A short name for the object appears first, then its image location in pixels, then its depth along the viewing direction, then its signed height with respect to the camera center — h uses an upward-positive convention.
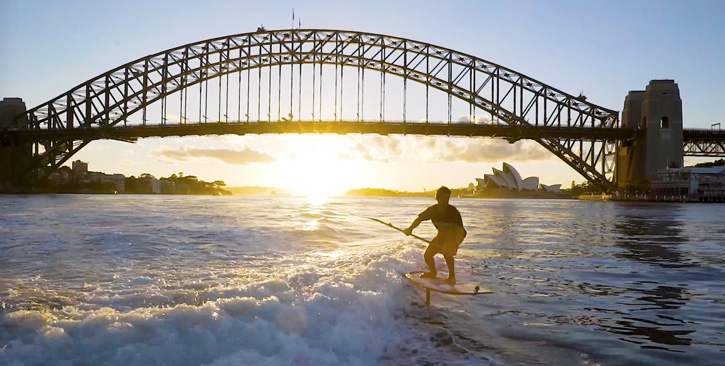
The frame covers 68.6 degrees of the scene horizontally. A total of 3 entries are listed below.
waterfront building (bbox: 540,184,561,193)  156.56 +0.73
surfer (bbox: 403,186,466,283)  7.86 -0.59
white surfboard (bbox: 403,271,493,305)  6.92 -1.32
